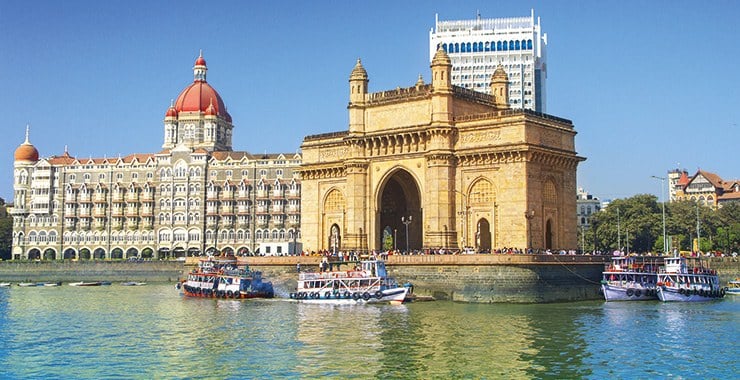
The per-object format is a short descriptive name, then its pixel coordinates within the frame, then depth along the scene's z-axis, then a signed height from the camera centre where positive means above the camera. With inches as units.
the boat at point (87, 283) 3906.0 -99.9
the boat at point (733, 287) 2935.5 -97.0
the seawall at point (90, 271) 4350.4 -48.2
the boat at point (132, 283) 3951.8 -100.8
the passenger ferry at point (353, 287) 2330.2 -70.4
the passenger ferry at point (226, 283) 2613.2 -67.1
